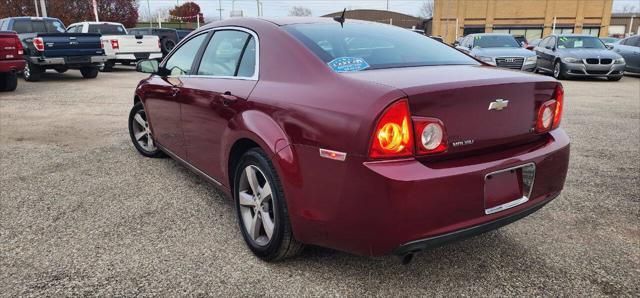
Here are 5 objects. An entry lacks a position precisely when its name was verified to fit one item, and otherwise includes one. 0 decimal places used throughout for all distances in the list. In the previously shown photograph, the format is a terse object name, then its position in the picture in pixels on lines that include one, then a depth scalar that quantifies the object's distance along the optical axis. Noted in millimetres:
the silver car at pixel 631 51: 15477
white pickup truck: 15688
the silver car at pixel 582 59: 13648
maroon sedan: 2146
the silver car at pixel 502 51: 12992
